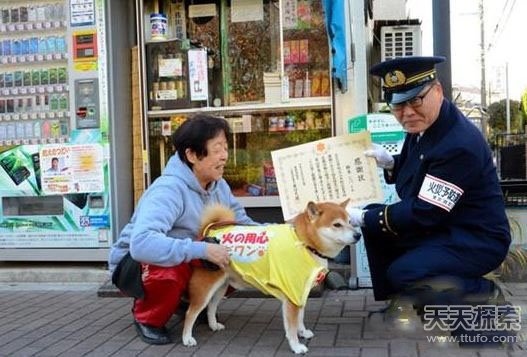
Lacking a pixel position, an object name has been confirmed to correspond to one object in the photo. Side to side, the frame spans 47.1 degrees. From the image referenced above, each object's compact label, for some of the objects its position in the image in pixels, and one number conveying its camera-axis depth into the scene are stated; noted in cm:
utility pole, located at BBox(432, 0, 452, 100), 420
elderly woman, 354
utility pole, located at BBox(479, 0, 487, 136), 3106
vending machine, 591
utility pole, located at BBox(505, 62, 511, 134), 3910
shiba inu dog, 348
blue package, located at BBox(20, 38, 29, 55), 620
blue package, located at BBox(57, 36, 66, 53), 605
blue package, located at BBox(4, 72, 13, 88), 626
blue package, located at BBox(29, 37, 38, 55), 617
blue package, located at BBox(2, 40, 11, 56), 626
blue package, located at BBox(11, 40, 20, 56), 623
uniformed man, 329
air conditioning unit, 681
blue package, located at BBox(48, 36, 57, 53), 610
